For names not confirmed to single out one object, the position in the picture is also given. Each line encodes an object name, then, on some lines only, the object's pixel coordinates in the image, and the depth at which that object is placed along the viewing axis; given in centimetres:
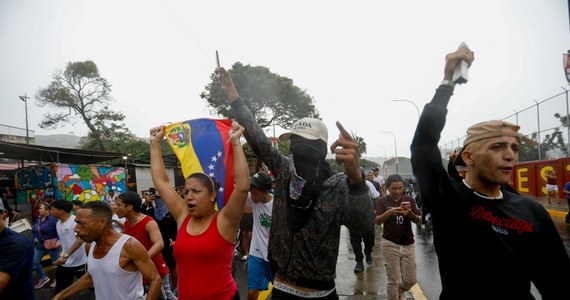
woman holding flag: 254
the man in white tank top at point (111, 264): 292
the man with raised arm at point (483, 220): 163
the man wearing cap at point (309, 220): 228
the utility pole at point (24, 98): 3550
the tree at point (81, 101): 2981
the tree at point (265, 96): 3581
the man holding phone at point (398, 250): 459
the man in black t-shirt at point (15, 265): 276
